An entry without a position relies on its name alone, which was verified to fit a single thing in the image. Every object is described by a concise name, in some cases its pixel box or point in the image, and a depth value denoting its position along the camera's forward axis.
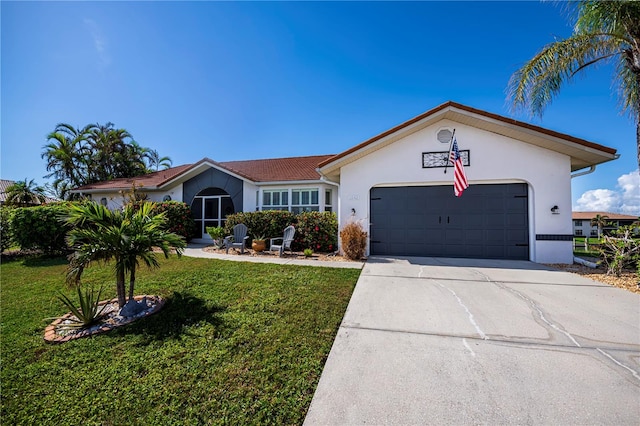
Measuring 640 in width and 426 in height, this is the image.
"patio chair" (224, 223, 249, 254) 9.81
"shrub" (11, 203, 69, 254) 8.23
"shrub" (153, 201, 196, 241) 11.59
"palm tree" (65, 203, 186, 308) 3.71
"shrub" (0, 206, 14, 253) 8.54
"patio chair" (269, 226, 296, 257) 8.48
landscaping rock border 3.24
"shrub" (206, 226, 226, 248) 10.20
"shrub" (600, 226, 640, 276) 5.74
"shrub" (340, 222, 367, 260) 7.69
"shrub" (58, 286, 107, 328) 3.46
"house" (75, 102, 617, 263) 7.32
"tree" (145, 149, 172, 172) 23.86
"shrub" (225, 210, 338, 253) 9.20
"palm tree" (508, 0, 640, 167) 5.42
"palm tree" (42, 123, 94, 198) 19.58
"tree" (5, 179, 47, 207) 15.32
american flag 6.76
